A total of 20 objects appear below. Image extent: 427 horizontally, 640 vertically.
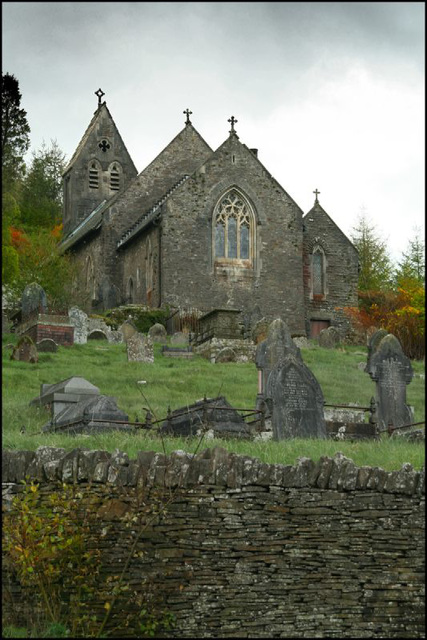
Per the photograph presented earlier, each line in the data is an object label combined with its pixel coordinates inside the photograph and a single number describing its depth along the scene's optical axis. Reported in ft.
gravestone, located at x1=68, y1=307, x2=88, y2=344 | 124.16
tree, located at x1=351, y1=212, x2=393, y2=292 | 207.62
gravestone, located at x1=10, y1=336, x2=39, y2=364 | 104.83
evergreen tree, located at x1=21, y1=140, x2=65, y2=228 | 247.29
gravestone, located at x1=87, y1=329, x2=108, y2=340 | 129.20
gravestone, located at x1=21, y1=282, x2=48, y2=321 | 129.49
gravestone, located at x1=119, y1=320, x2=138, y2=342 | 129.08
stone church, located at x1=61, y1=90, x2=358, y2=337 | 159.63
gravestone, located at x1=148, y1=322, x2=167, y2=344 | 132.57
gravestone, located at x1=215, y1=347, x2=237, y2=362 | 114.93
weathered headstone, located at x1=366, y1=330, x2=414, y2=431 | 72.18
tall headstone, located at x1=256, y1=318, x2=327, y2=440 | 62.08
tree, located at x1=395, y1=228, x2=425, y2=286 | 199.72
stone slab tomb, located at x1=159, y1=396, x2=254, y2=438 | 60.85
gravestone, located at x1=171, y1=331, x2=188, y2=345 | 131.75
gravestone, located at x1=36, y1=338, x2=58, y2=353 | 113.29
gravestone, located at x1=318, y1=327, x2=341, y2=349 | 137.82
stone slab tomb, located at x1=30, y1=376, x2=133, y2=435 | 59.47
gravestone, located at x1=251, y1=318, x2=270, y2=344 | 120.98
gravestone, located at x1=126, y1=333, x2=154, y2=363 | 109.50
